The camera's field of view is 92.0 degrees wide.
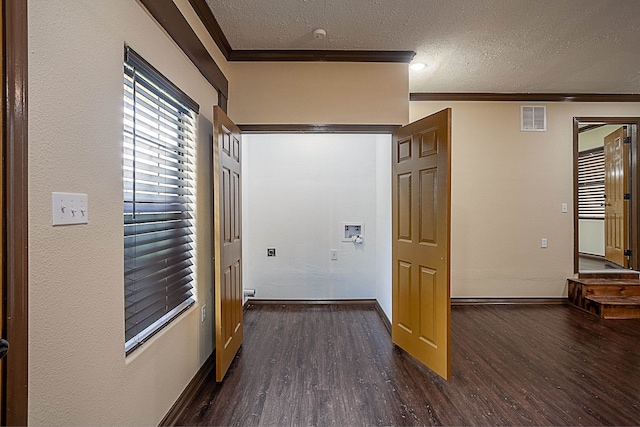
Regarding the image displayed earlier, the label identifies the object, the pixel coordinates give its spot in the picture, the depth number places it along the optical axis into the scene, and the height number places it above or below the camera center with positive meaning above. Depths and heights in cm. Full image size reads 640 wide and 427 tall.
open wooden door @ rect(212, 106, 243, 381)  208 -20
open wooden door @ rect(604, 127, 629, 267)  402 +24
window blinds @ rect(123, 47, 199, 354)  143 +8
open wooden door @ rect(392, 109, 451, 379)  224 -20
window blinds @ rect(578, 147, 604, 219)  525 +53
